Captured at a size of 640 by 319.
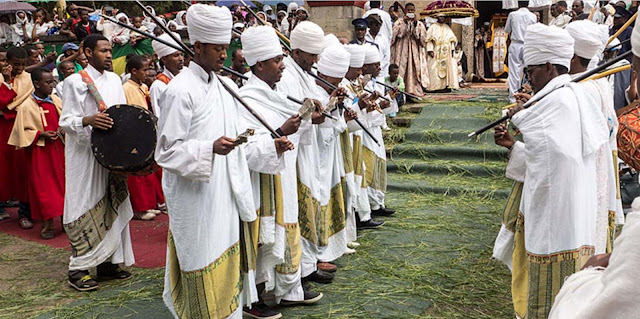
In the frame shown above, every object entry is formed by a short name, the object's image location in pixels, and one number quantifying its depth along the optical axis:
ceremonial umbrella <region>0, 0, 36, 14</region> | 18.88
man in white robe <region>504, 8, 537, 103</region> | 12.01
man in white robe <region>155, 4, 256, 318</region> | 3.59
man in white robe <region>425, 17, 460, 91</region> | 14.63
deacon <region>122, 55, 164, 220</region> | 7.56
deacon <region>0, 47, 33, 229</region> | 7.37
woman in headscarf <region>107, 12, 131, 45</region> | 13.12
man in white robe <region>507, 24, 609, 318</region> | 3.54
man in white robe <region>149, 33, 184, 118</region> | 6.30
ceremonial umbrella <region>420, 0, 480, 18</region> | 14.44
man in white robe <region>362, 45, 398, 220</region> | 7.43
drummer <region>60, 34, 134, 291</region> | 5.21
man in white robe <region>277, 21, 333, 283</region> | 5.10
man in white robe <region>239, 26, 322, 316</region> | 4.27
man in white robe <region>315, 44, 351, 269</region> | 5.57
